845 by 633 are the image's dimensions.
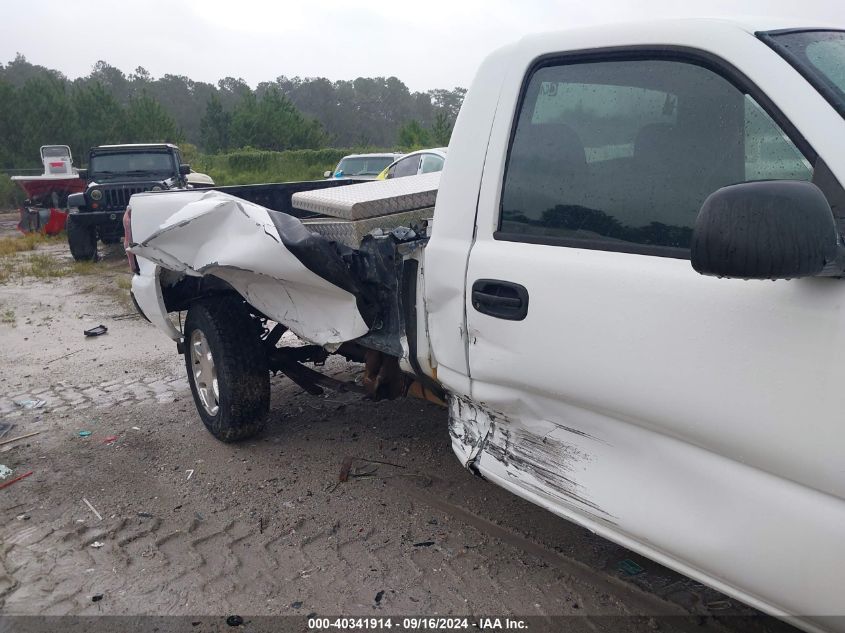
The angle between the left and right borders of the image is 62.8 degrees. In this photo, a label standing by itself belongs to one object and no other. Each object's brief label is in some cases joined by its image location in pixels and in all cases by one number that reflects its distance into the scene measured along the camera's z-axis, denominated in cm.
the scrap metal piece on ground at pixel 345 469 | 360
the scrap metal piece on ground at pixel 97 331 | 683
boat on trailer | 1576
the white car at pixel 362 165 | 1572
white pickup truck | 153
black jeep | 1147
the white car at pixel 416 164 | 1146
